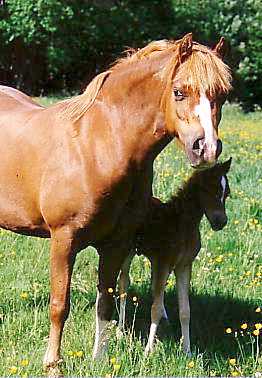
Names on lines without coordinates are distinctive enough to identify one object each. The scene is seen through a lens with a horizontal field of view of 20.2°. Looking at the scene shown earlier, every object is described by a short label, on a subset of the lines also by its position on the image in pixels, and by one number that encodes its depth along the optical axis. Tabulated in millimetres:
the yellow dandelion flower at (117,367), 4043
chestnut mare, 3729
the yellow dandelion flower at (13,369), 3840
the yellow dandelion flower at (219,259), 6066
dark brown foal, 4867
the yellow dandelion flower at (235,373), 4207
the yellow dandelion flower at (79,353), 4174
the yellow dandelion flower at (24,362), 3970
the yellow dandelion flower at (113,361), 4160
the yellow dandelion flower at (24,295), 5200
